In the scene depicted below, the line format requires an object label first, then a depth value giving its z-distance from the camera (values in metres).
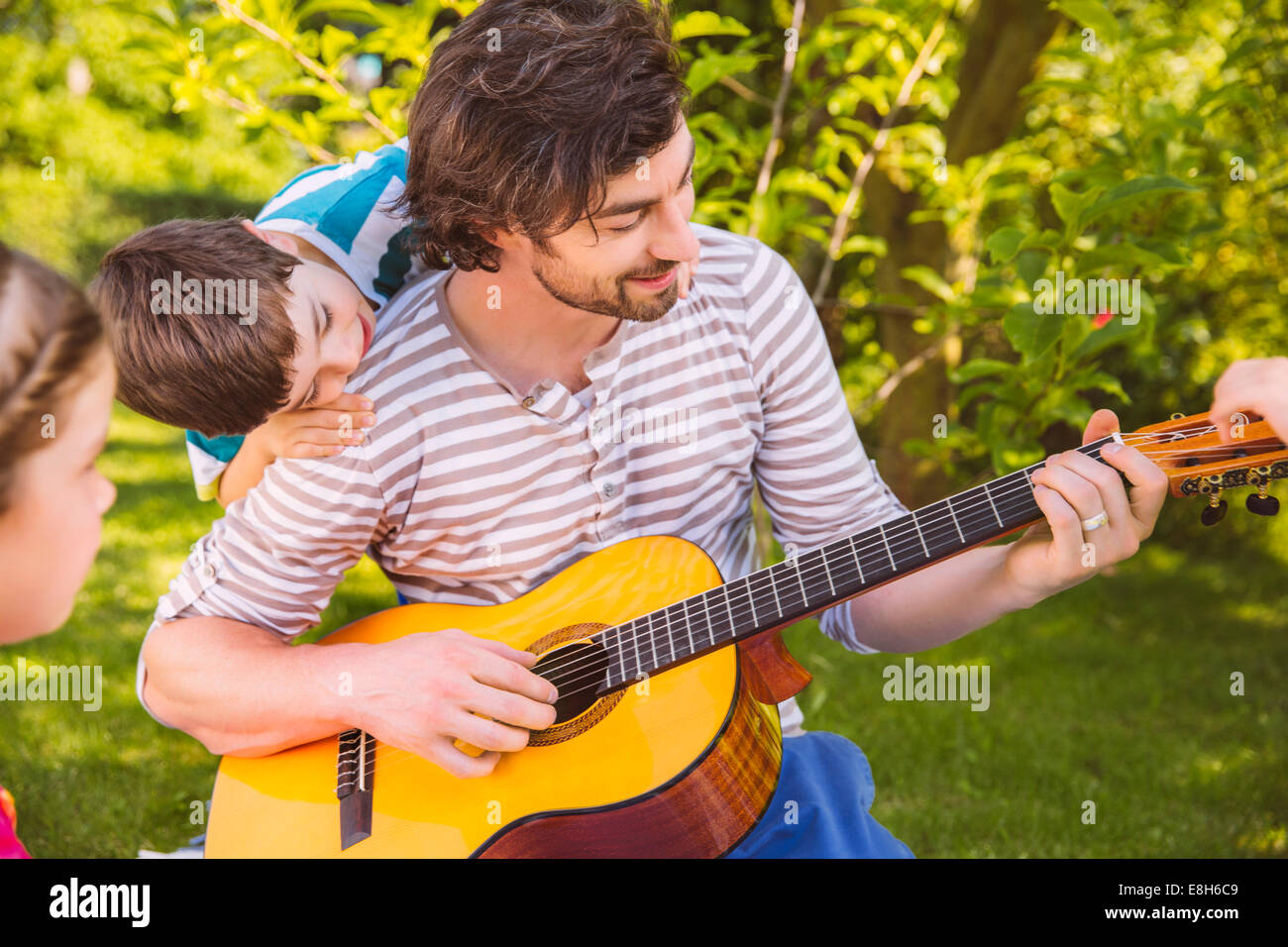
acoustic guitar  1.48
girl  1.01
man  1.54
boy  1.49
